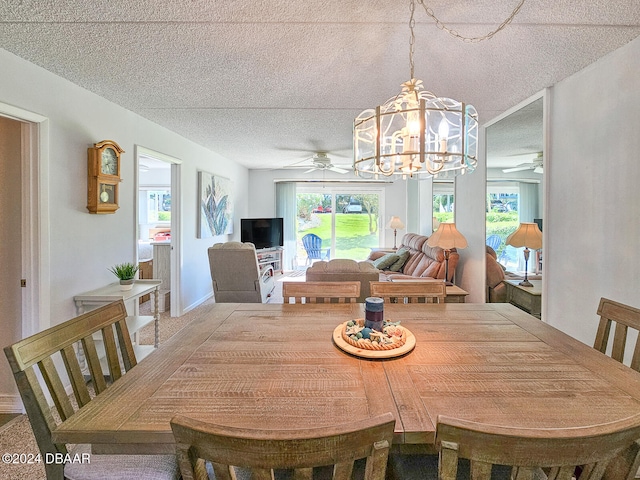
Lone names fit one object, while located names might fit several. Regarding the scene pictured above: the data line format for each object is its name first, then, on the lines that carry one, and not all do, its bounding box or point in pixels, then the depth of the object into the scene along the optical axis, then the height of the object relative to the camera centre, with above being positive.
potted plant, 2.66 -0.40
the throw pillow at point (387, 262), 5.54 -0.57
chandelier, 1.37 +0.43
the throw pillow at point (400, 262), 5.47 -0.56
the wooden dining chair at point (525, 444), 0.61 -0.41
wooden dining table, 0.90 -0.53
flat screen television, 6.48 -0.06
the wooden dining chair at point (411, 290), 2.19 -0.42
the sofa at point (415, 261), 4.29 -0.49
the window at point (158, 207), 7.48 +0.48
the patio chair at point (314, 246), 7.38 -0.40
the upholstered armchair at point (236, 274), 3.69 -0.54
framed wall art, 4.79 +0.37
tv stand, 6.42 -0.60
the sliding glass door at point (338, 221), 7.27 +0.17
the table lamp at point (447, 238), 3.73 -0.10
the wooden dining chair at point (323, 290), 2.16 -0.42
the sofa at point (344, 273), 3.00 -0.41
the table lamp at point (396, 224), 6.61 +0.10
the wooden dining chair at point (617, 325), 1.37 -0.43
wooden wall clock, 2.55 +0.42
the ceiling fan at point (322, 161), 5.05 +1.06
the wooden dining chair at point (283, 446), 0.61 -0.42
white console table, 2.45 -0.55
